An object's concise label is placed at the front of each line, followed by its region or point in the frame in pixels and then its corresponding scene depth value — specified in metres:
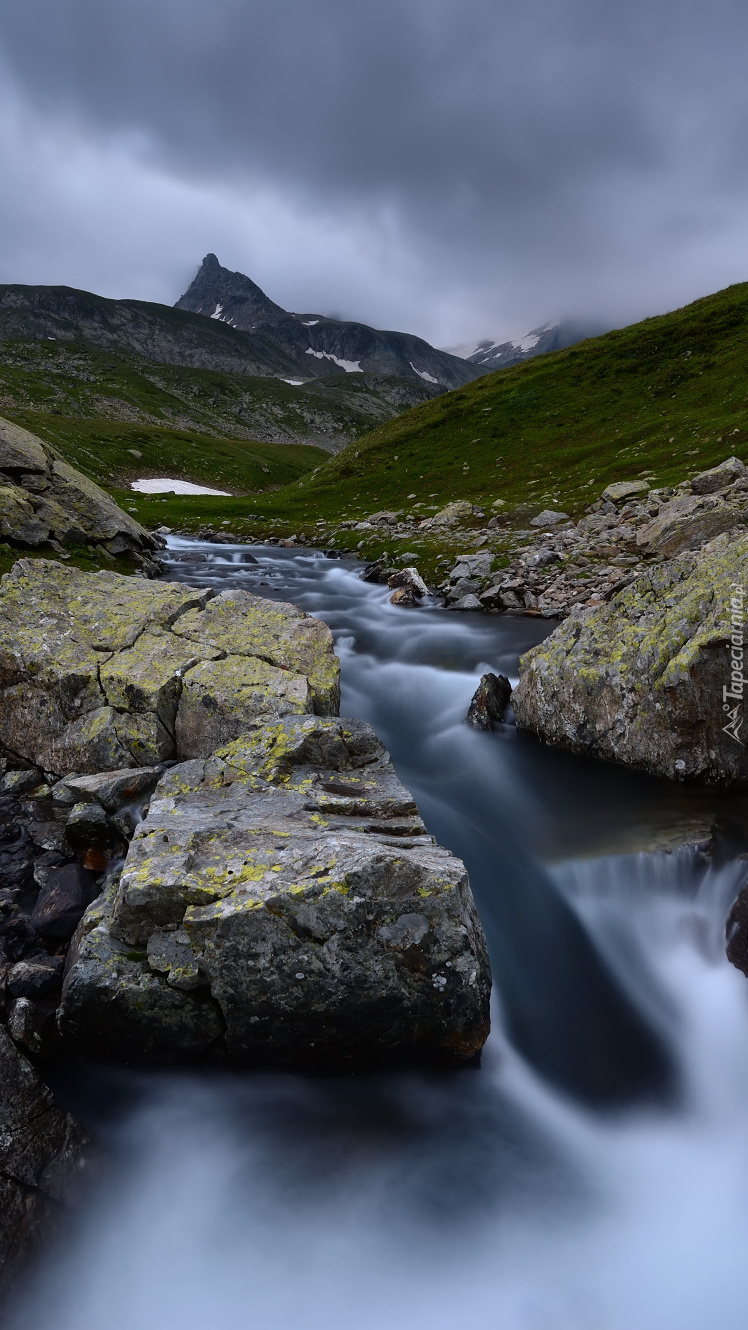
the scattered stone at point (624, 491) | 34.56
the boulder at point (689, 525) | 21.09
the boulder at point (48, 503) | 17.66
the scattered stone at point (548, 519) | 34.19
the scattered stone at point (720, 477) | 29.36
